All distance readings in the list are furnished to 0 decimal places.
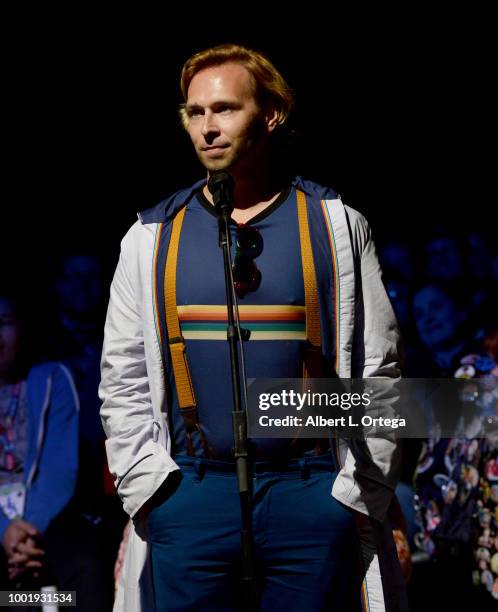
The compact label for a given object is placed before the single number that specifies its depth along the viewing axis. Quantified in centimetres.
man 414
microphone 402
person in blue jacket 703
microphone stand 381
